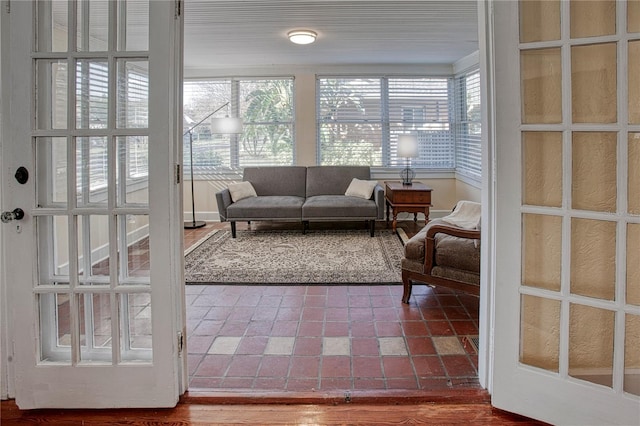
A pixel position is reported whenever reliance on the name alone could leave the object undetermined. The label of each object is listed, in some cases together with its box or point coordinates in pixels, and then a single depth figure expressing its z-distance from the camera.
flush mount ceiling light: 4.75
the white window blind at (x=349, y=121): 6.86
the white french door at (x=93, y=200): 1.97
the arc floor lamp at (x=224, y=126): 6.36
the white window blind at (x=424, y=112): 6.88
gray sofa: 5.83
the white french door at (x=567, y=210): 1.76
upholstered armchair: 3.11
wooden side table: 5.95
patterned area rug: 4.10
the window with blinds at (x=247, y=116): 6.88
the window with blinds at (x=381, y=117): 6.87
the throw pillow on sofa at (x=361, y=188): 6.16
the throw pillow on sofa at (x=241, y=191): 6.15
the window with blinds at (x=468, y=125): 6.10
